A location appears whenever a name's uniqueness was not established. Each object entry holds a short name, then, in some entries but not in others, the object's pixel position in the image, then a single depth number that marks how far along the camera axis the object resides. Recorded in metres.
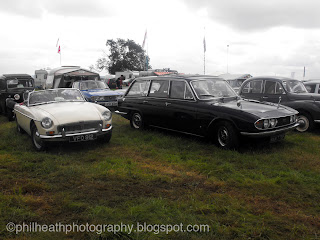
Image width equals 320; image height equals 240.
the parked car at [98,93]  11.95
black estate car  5.82
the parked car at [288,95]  7.99
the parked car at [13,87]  12.04
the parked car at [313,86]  10.20
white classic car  5.91
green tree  70.06
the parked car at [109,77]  48.16
